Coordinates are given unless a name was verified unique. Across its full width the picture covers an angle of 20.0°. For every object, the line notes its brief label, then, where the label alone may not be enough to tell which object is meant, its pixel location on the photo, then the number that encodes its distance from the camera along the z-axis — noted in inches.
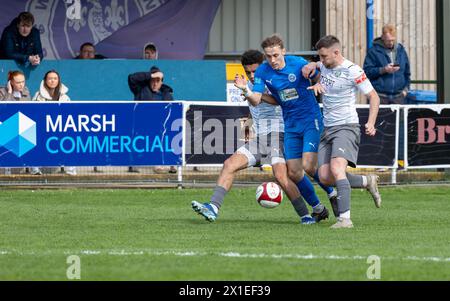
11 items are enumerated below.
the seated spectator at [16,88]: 771.4
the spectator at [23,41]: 805.9
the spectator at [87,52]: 844.6
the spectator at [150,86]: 812.4
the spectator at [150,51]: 849.5
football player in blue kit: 539.8
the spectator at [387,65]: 813.9
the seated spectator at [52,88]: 780.0
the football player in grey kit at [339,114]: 519.2
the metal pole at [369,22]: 876.0
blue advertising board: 736.3
